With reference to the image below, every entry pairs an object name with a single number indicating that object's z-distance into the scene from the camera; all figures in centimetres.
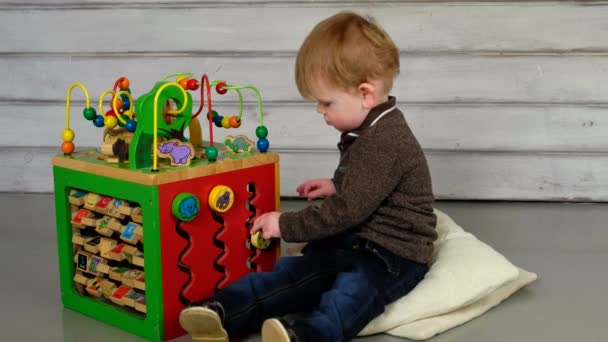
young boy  138
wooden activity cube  134
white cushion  142
